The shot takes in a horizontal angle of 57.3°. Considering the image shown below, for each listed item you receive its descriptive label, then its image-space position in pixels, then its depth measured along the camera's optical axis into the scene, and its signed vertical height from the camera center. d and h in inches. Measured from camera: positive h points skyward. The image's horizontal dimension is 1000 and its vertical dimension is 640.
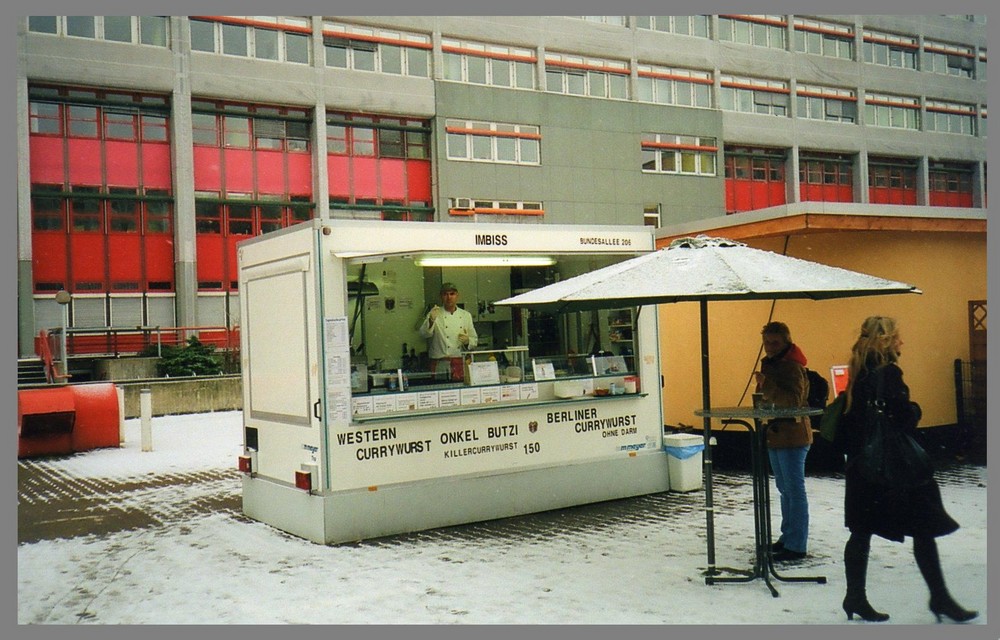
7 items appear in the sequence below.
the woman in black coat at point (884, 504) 200.4 -40.9
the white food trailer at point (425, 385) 300.8 -19.2
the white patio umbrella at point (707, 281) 212.8 +10.5
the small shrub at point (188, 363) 813.9 -20.5
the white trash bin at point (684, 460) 365.7 -54.5
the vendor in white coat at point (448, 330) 341.7 +0.8
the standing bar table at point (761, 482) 231.6 -42.3
